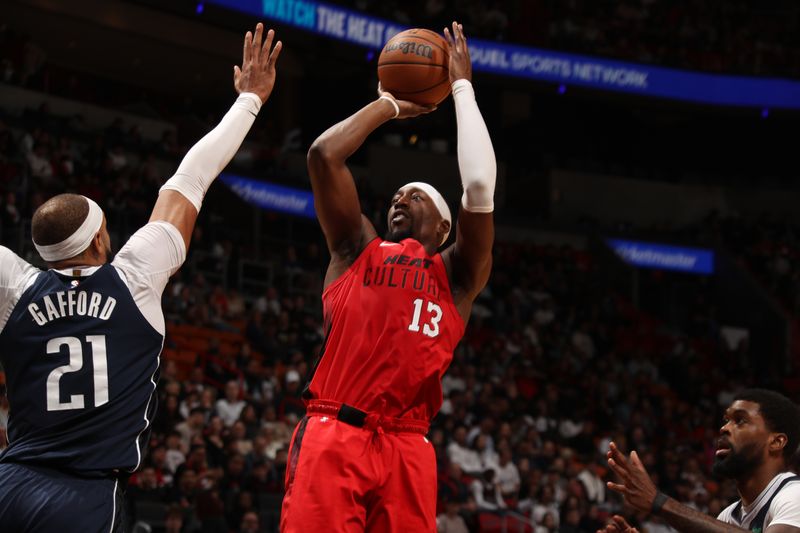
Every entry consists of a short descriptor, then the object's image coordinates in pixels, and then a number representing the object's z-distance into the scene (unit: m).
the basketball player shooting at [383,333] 3.83
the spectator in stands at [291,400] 11.92
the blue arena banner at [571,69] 18.59
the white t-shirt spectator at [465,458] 12.69
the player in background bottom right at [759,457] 4.26
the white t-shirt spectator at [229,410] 11.30
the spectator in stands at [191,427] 10.37
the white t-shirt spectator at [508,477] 12.66
